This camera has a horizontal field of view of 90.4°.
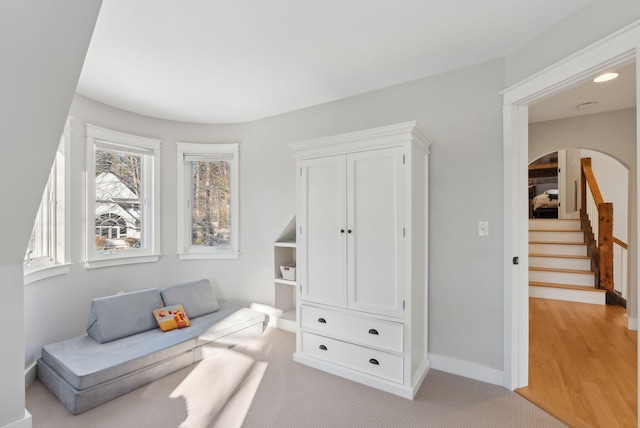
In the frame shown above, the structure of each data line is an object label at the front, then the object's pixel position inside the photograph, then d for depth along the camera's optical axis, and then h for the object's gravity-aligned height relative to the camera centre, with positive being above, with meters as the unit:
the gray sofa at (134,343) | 2.05 -1.01
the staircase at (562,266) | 4.17 -0.75
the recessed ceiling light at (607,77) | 2.19 +0.96
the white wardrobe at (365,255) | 2.19 -0.31
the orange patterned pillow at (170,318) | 2.76 -0.92
